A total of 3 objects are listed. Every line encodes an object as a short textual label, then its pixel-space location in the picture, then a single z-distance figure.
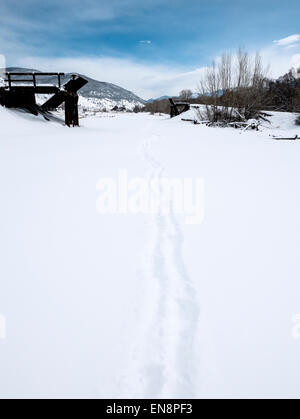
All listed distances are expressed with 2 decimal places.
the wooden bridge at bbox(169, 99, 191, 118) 27.96
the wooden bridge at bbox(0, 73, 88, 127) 12.86
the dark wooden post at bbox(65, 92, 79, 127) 14.40
